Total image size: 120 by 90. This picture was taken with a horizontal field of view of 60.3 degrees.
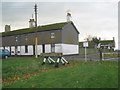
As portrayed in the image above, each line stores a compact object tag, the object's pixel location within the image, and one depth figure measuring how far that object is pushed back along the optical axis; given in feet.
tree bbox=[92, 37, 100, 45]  165.66
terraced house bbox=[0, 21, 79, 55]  75.37
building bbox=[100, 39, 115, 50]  192.44
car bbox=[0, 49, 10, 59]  63.25
